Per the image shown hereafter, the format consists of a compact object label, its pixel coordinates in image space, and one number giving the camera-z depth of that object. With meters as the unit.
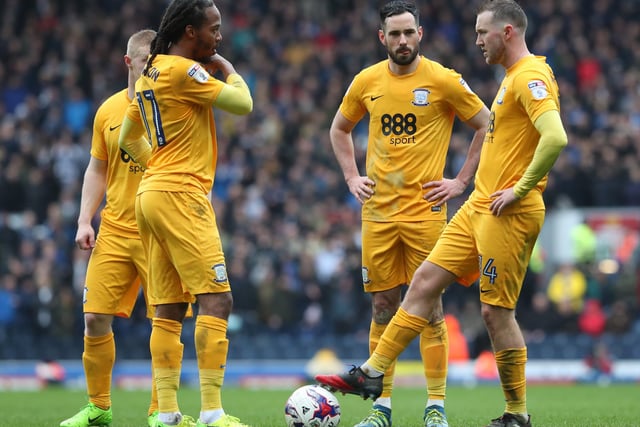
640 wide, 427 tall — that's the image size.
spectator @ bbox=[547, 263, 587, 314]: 39.41
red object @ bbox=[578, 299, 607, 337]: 37.66
